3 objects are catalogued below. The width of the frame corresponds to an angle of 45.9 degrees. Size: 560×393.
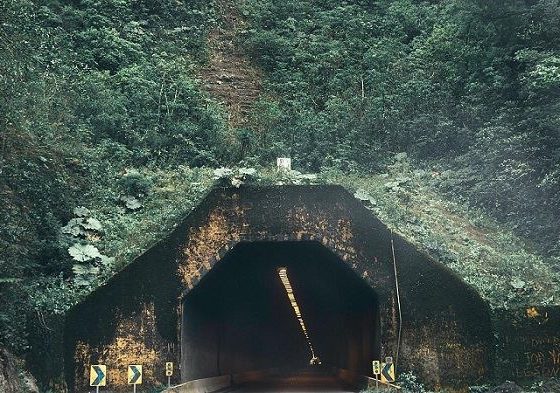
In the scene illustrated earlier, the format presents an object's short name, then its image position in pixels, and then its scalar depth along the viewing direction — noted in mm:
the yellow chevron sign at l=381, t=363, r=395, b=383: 18156
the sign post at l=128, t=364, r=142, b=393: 17527
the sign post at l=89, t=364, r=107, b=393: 17141
